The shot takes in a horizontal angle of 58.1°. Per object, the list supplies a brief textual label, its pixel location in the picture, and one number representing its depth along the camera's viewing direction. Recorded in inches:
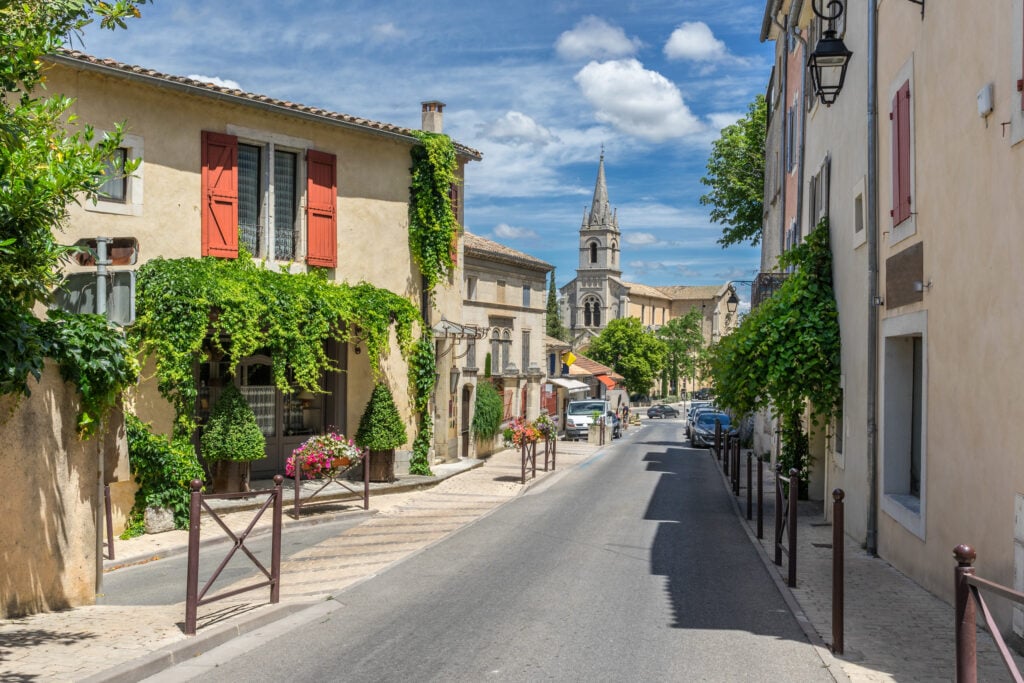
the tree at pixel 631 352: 3154.5
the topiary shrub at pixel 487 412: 1045.9
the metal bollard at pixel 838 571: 271.6
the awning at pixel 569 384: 1738.4
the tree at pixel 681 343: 3506.4
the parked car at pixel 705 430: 1385.3
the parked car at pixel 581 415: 1537.9
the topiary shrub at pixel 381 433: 724.0
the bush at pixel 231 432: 607.5
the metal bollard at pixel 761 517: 502.5
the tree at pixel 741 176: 1327.5
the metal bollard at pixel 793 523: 368.2
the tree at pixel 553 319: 3614.7
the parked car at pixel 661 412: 2891.2
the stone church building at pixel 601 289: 4288.9
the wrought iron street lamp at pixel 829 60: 476.4
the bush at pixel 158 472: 537.0
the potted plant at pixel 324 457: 597.3
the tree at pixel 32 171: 257.0
